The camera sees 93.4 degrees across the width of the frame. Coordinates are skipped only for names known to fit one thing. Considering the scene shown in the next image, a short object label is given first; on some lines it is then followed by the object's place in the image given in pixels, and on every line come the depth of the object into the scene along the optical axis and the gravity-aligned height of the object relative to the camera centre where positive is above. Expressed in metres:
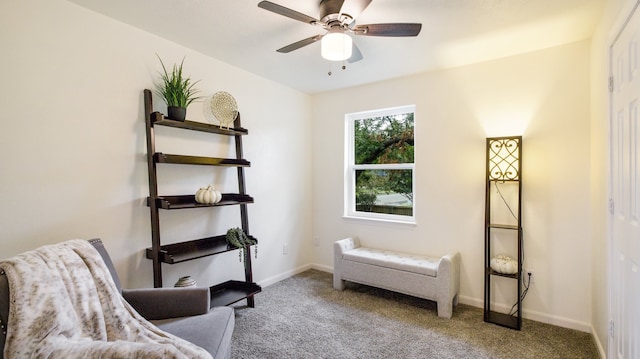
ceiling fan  1.74 +0.92
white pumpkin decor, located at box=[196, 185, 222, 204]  2.51 -0.16
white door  1.45 -0.13
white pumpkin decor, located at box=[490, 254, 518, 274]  2.56 -0.81
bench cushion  2.81 -0.88
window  3.47 +0.10
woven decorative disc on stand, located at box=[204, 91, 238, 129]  2.68 +0.61
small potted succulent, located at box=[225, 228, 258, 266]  2.70 -0.59
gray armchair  1.59 -0.80
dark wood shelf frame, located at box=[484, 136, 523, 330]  2.50 -0.49
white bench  2.69 -0.97
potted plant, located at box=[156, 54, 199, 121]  2.37 +0.66
